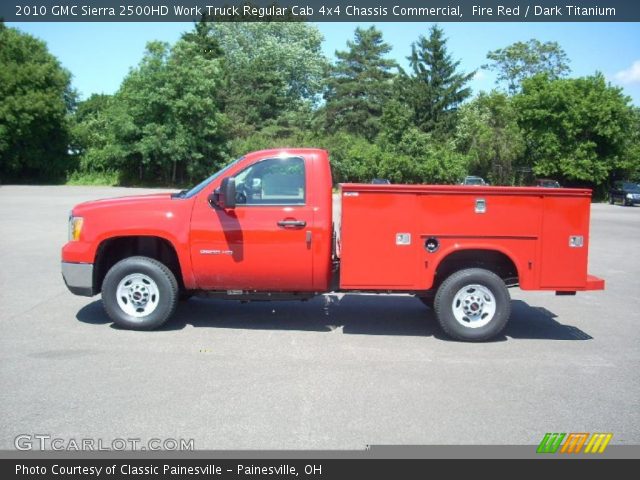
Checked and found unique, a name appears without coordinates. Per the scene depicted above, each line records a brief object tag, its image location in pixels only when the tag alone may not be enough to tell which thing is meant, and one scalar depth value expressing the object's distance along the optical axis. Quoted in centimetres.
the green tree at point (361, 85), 6550
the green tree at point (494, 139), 5350
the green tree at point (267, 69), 6181
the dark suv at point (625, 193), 4341
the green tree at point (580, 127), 5069
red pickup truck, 682
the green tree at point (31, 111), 4853
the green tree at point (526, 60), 7494
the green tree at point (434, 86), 5938
